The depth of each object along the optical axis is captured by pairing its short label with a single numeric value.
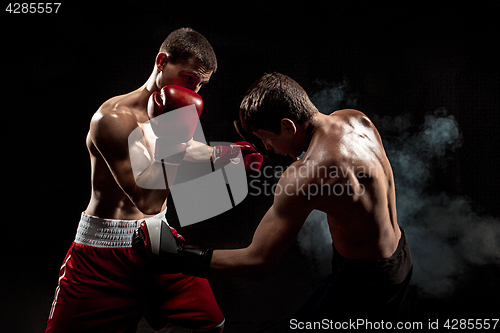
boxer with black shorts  0.99
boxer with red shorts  1.25
